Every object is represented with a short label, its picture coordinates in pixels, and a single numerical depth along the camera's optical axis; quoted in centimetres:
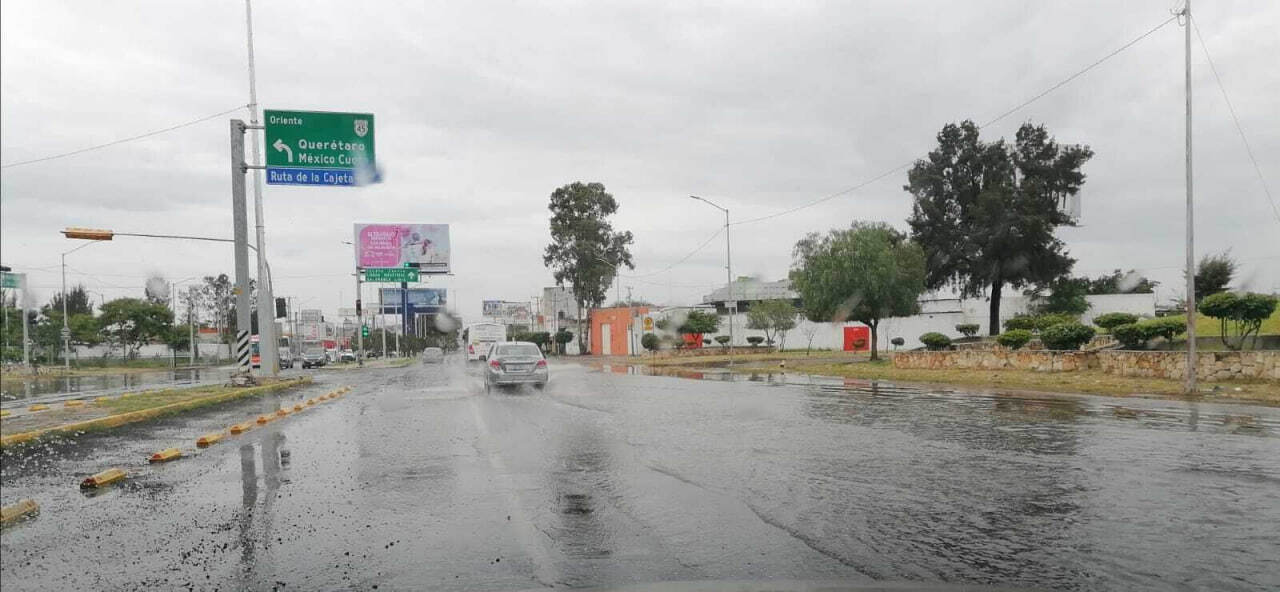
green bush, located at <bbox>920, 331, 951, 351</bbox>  3412
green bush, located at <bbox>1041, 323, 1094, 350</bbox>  2583
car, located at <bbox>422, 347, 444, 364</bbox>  6613
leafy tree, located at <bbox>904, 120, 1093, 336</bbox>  4947
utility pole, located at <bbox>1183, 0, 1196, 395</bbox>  1886
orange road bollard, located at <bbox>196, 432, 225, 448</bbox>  1123
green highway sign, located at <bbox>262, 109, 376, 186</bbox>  2194
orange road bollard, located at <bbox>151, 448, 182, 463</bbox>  953
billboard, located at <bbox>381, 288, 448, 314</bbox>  9275
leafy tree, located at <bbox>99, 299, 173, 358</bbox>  5825
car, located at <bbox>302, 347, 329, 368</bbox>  5609
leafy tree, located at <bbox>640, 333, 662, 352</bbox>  6131
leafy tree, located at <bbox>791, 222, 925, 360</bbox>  3478
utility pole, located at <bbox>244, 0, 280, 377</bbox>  2455
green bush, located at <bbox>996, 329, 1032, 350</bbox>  2803
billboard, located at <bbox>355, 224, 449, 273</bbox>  5747
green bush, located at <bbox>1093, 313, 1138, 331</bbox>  2735
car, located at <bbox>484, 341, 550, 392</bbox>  2300
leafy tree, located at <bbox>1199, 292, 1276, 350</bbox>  2164
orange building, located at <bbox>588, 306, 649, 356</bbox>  7075
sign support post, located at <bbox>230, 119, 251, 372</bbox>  2328
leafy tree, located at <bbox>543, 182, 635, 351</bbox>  6806
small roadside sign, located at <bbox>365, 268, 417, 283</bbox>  5653
